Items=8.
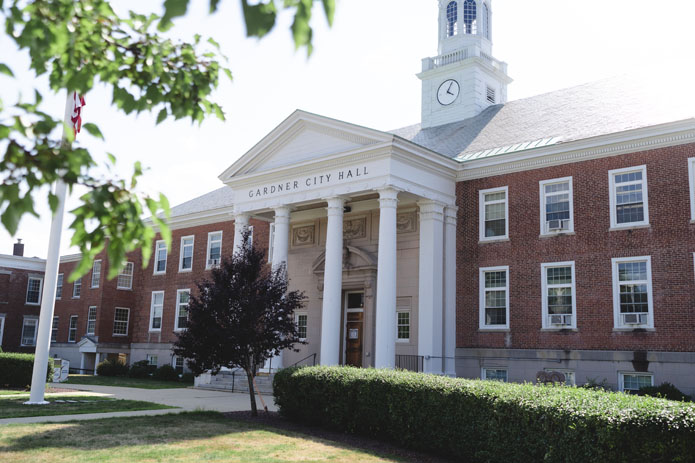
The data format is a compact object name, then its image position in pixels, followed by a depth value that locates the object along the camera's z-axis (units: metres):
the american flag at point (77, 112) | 17.90
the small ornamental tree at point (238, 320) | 16.73
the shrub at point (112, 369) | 36.19
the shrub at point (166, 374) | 33.66
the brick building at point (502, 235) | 21.56
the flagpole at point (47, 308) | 17.22
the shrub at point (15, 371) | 23.94
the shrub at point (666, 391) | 19.19
